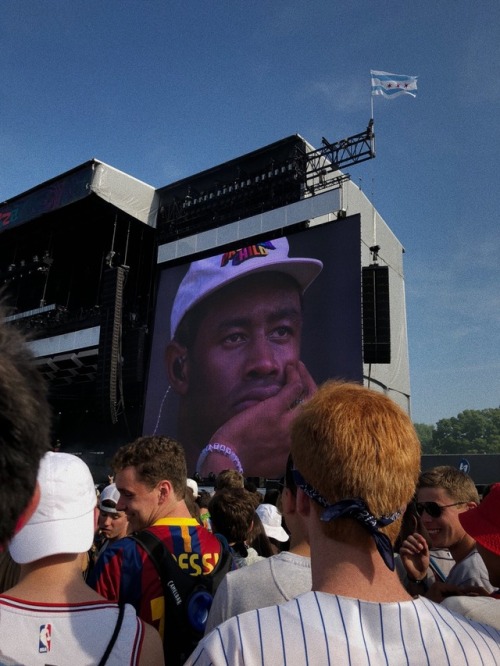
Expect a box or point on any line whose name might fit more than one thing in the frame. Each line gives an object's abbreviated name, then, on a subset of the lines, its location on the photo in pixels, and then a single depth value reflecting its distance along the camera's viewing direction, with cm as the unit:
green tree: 7576
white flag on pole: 1788
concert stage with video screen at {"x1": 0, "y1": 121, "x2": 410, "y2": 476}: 1395
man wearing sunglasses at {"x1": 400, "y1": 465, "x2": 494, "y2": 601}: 254
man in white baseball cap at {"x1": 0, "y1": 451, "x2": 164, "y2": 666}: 130
